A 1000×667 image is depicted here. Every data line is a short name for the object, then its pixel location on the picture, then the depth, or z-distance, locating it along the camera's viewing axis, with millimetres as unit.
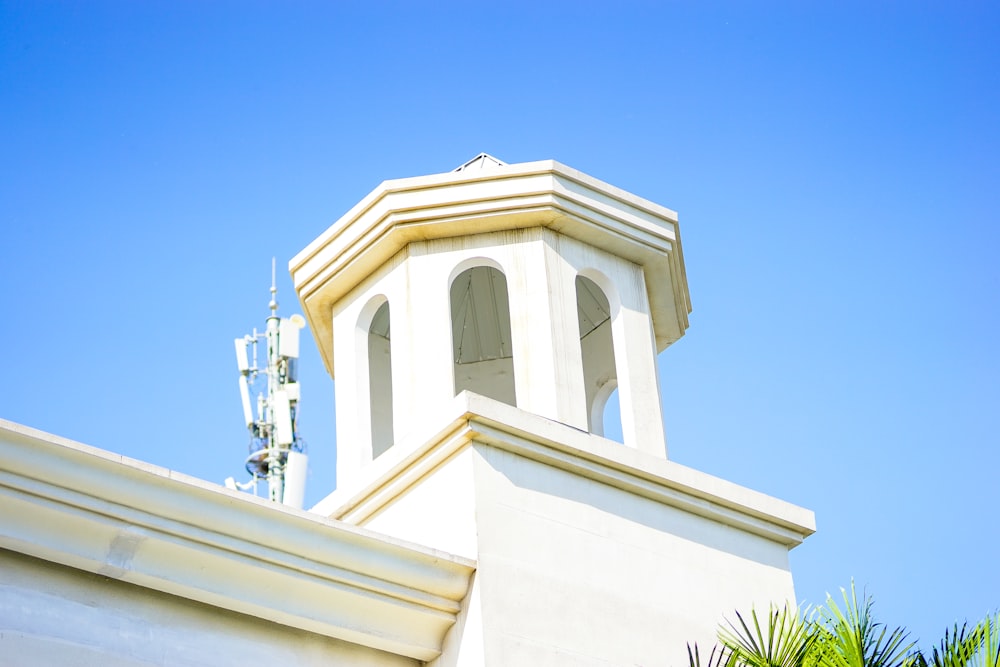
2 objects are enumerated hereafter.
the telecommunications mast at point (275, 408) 29850
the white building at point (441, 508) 8281
